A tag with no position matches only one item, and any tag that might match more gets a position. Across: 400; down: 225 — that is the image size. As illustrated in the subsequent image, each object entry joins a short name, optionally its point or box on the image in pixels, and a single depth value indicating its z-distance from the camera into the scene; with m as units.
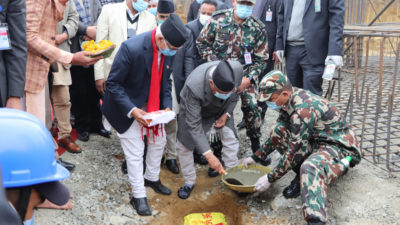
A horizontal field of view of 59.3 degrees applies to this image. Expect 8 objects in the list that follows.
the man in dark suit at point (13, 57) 2.38
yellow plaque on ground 3.44
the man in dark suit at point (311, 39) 3.80
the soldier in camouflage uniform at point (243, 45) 4.18
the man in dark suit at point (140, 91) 3.09
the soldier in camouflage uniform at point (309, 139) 2.95
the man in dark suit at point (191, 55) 4.35
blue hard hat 1.12
